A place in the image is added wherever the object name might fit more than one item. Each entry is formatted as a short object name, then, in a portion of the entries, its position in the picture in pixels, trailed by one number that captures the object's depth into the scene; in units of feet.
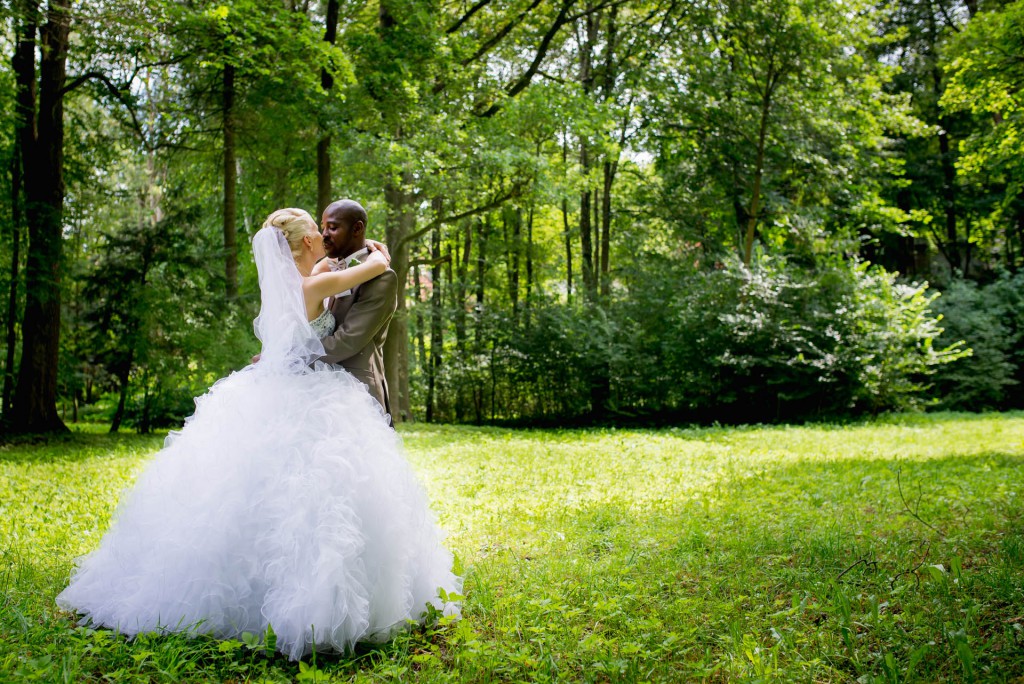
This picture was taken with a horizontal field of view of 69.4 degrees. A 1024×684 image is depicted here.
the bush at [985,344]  58.44
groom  12.59
